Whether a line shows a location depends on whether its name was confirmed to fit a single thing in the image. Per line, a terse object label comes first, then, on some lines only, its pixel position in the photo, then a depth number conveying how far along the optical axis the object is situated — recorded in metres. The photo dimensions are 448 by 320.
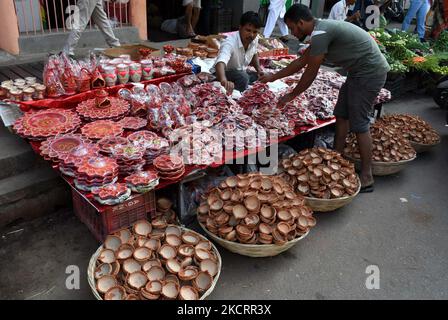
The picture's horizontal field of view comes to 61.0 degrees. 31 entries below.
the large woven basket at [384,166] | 3.81
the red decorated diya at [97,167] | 2.47
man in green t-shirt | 3.24
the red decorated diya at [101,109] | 3.38
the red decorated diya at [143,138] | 2.94
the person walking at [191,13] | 7.33
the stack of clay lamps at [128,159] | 2.70
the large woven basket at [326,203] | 3.12
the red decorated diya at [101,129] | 3.09
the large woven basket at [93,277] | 2.18
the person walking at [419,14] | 9.21
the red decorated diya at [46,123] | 2.99
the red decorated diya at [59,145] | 2.73
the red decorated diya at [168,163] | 2.72
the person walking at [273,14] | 7.79
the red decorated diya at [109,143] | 2.83
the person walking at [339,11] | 7.38
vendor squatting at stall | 3.83
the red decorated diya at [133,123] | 3.30
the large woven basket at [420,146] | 4.36
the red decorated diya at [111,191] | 2.40
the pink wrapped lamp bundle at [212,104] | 3.53
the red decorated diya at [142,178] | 2.55
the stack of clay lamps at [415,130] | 4.40
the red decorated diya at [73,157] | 2.60
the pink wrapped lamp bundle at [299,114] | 3.80
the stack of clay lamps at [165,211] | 2.89
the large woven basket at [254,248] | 2.54
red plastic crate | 2.54
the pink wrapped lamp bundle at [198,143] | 2.95
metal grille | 5.45
